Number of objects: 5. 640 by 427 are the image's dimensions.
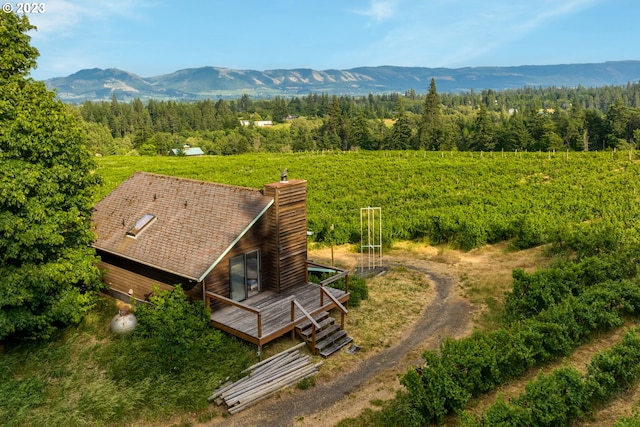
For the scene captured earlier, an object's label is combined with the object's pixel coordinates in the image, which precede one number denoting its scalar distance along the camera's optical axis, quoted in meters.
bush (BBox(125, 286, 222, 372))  12.59
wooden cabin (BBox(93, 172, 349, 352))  14.83
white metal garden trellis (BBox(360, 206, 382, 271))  23.56
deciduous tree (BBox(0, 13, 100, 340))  13.12
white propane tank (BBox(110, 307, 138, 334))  14.61
